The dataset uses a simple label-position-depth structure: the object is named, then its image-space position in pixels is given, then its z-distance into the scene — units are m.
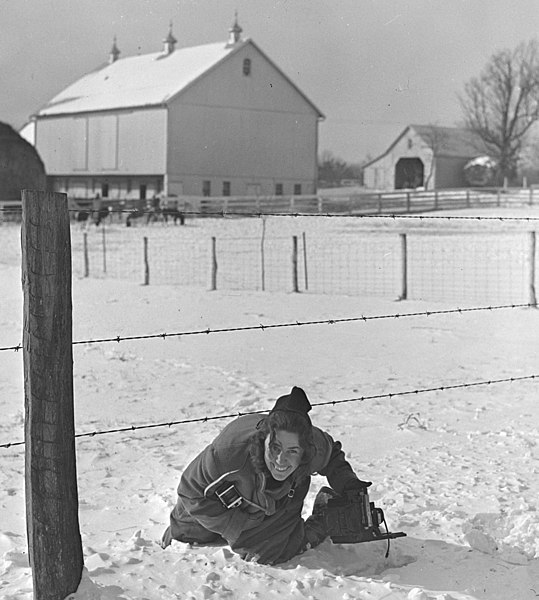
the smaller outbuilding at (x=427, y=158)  63.62
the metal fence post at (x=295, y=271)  15.90
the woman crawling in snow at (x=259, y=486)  4.11
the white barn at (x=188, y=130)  45.88
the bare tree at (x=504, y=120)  55.22
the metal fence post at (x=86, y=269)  18.86
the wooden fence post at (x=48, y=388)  3.83
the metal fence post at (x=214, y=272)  16.38
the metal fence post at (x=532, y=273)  13.77
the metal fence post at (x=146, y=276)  16.95
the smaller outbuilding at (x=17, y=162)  34.91
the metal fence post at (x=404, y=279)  14.95
